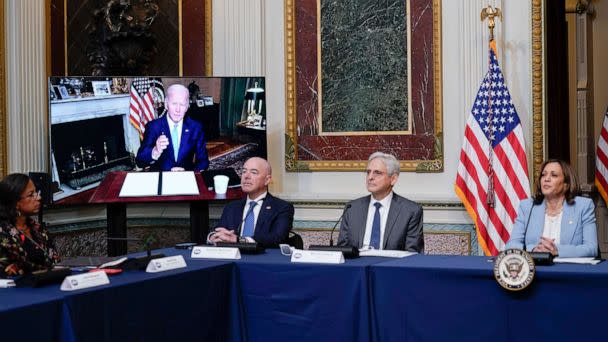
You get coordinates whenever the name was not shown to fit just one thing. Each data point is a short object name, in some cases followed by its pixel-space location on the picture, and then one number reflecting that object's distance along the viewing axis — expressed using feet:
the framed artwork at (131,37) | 22.25
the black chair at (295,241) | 16.51
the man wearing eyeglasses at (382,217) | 15.15
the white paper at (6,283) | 10.42
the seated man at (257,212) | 16.56
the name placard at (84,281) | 9.97
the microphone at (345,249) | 12.82
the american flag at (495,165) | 20.40
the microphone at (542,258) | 11.37
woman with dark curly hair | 12.94
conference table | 10.27
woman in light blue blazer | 13.91
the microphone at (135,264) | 11.82
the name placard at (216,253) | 13.25
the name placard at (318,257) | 12.32
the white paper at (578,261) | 11.55
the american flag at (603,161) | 25.50
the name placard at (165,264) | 11.64
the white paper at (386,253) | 13.29
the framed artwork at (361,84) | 21.86
